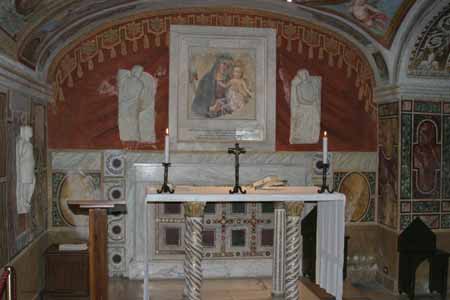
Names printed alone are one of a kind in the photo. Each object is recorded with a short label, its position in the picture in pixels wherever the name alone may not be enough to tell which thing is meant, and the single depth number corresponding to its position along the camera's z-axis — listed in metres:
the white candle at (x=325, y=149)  5.57
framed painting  7.40
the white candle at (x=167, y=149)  5.33
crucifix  5.58
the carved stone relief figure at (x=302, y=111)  7.66
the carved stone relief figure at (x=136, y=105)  7.34
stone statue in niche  5.66
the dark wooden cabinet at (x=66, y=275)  6.42
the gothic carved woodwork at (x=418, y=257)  6.73
